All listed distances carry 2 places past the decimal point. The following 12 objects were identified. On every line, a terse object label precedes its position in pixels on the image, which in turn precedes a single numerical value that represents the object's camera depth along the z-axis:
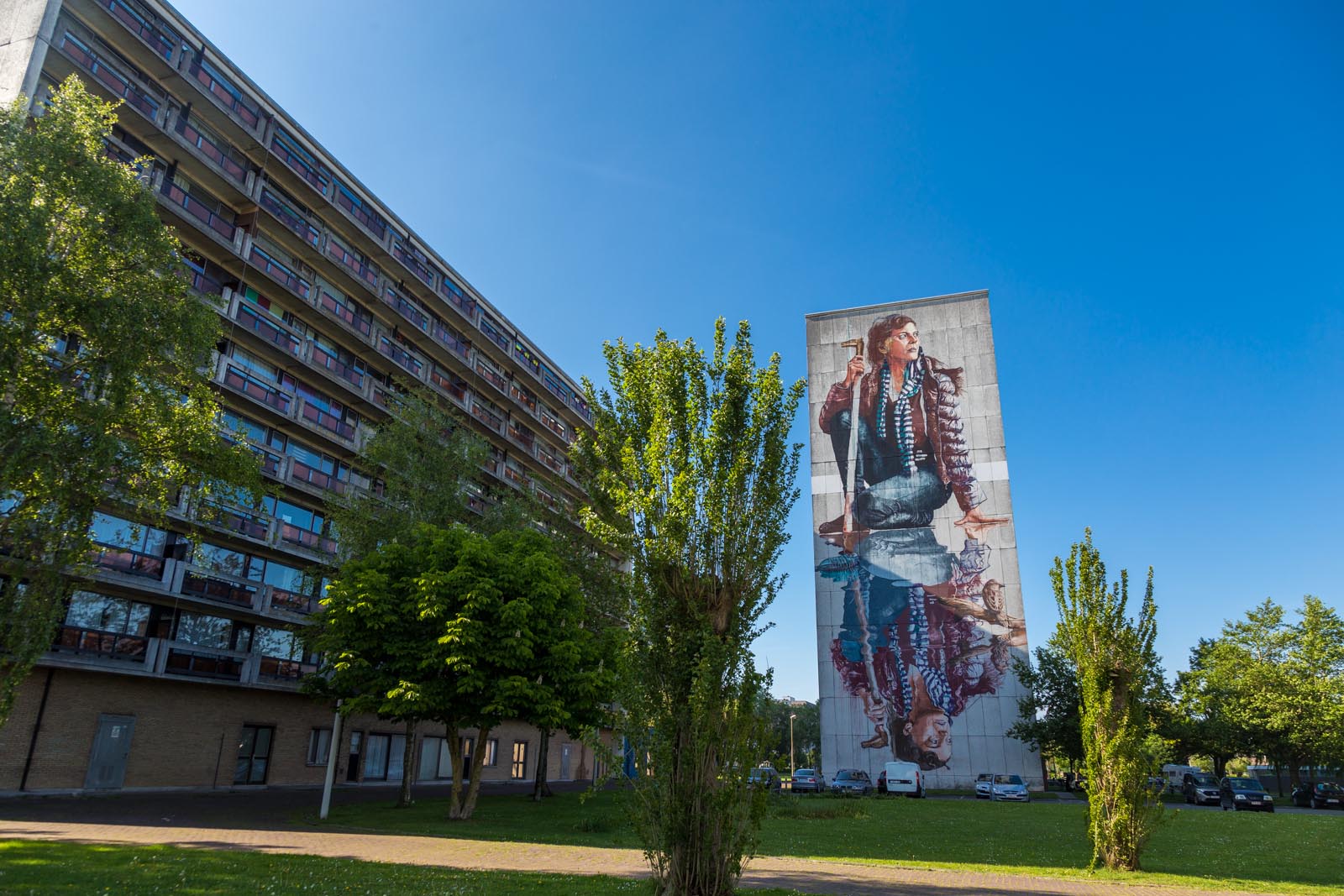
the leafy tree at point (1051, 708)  54.16
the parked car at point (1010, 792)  47.25
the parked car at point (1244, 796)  40.91
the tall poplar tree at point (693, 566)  11.16
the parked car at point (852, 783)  46.38
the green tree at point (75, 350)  15.75
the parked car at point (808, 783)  49.47
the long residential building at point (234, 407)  27.28
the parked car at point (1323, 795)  44.78
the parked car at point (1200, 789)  44.00
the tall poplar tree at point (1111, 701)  16.41
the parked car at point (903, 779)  49.16
